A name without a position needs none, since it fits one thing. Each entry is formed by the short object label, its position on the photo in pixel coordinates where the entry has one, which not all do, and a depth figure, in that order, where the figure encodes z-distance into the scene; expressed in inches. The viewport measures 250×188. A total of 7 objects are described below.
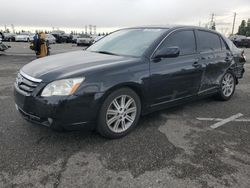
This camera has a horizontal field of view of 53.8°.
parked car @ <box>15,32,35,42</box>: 1492.1
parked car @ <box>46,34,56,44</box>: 1268.3
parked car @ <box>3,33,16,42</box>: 1554.1
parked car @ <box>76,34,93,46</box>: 1168.3
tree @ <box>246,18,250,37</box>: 3089.1
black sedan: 118.0
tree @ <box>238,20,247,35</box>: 3334.2
